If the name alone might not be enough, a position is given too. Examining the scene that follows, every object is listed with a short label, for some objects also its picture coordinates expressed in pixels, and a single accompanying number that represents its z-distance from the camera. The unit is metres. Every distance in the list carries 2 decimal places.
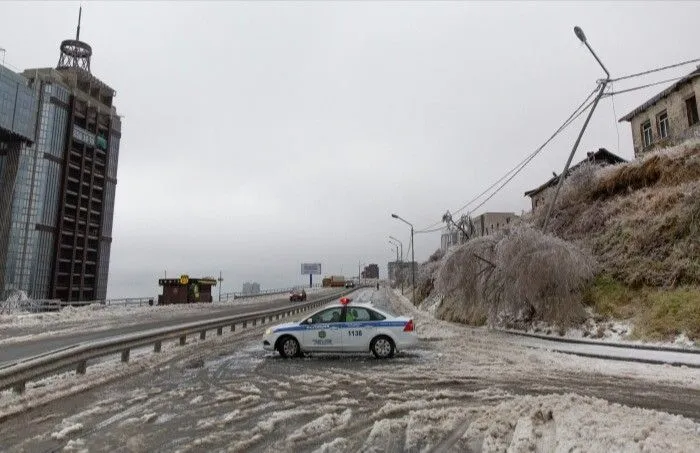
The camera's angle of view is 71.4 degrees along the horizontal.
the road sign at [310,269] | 170.25
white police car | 13.89
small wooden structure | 57.48
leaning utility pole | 18.11
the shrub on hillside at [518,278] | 17.94
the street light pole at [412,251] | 48.94
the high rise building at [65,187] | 85.31
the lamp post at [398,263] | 85.19
